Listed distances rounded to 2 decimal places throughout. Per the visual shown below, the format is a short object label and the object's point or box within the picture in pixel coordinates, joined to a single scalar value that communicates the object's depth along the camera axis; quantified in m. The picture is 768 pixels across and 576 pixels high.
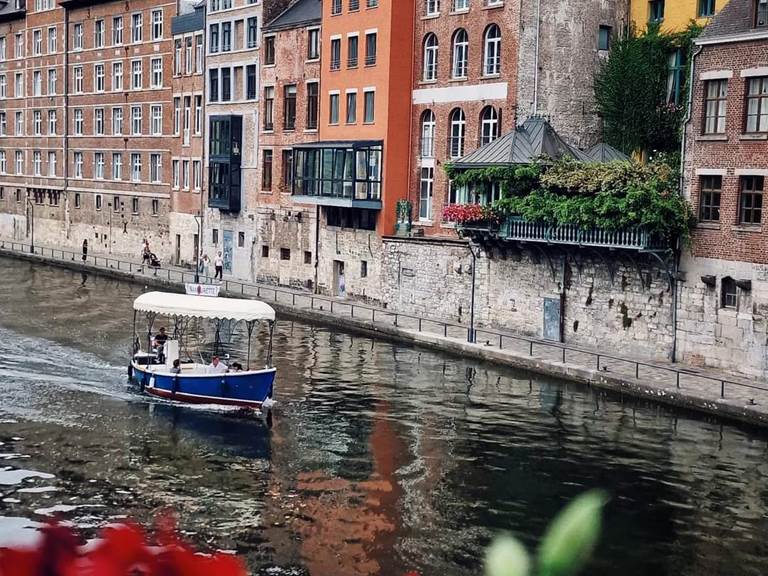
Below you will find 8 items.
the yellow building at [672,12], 40.50
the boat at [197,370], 29.25
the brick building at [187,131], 64.19
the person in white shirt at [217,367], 30.81
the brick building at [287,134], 53.72
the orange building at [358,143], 47.19
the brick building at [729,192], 31.14
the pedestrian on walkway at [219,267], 57.38
